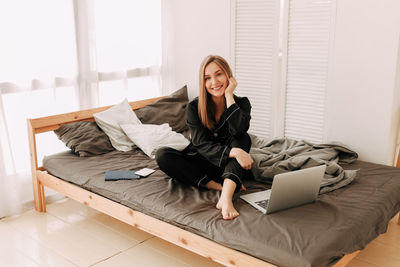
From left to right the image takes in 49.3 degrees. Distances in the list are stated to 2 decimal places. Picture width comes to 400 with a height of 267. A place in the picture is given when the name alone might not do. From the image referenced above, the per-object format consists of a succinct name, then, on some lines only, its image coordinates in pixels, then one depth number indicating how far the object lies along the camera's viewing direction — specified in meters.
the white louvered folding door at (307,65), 3.26
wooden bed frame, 2.04
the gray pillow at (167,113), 3.59
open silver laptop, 2.07
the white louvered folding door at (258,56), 3.52
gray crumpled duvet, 2.61
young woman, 2.53
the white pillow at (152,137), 3.16
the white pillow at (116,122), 3.27
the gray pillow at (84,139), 3.09
